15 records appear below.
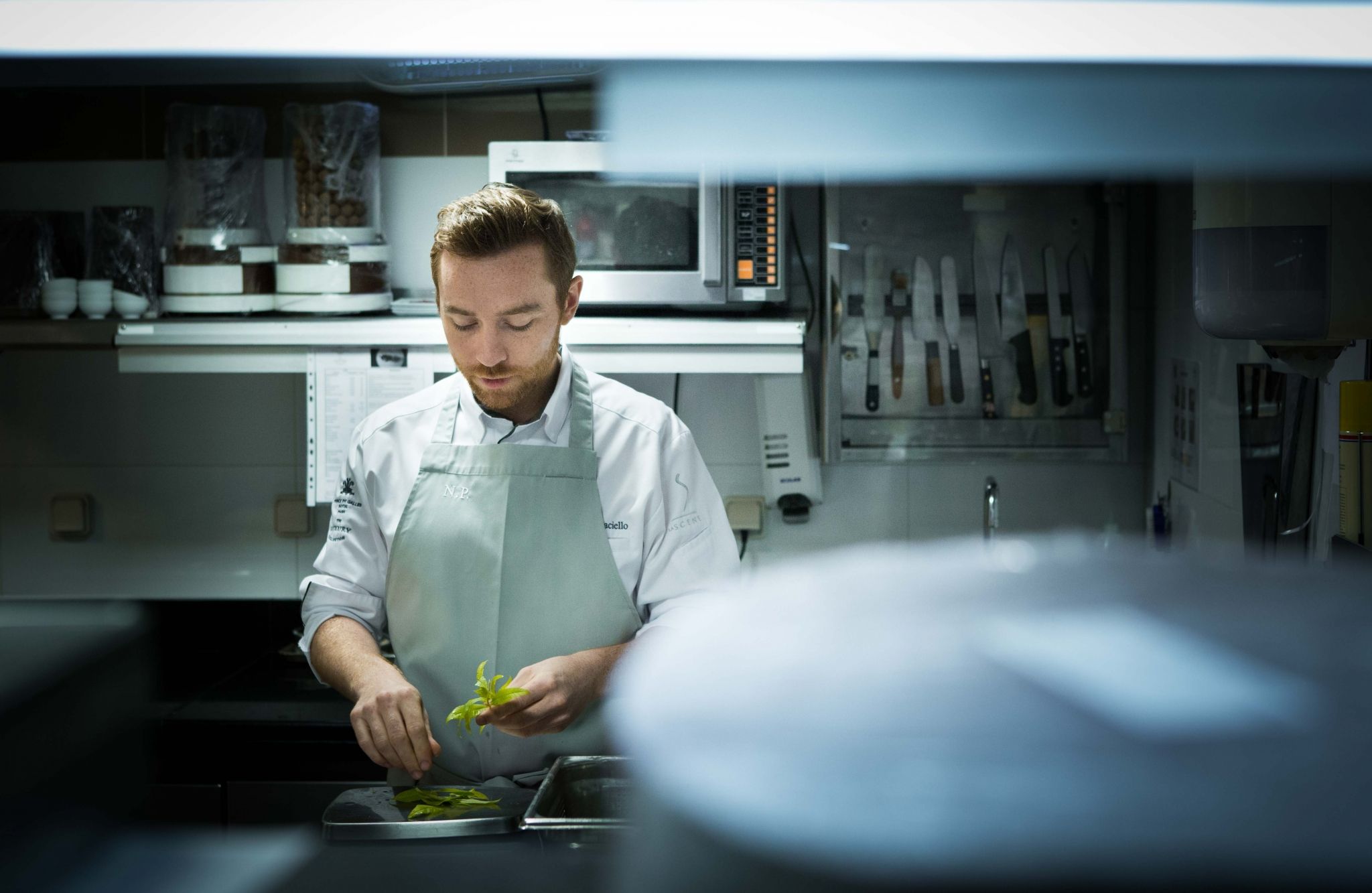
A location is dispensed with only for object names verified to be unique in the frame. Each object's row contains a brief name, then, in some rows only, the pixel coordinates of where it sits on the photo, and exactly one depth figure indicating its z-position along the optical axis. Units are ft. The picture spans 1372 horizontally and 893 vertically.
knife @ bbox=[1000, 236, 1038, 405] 7.52
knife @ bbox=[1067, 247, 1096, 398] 7.52
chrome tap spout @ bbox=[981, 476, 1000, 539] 7.45
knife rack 7.52
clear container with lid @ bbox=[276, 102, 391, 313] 6.63
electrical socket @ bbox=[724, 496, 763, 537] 7.84
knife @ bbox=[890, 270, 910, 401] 7.62
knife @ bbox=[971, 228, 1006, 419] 7.53
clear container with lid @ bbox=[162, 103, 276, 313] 6.66
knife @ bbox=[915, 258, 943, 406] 7.58
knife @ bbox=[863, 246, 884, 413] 7.62
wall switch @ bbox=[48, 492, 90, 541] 8.02
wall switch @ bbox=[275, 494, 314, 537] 7.93
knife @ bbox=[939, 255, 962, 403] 7.55
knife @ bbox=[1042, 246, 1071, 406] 7.49
